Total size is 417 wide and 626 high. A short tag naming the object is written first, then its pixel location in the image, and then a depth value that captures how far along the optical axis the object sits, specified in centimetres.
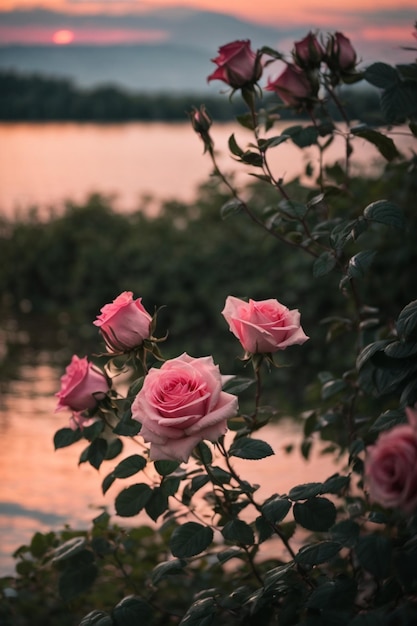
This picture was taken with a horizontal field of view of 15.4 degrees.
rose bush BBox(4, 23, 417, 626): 112
